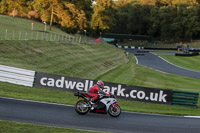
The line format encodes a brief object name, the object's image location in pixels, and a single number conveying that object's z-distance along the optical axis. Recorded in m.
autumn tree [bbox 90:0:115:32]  102.34
